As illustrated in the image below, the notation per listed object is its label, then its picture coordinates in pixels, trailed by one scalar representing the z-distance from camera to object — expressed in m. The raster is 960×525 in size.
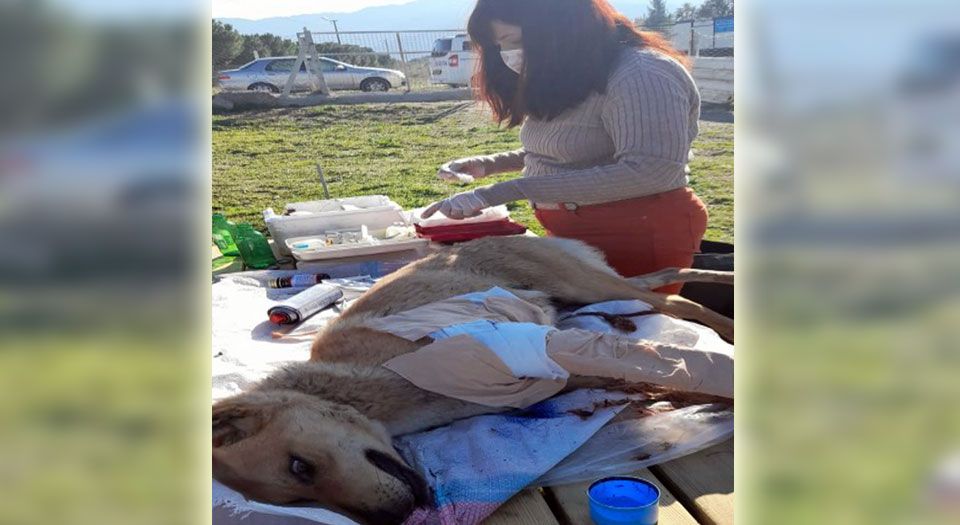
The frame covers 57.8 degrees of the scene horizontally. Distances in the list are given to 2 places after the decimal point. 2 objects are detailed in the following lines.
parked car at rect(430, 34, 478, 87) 19.77
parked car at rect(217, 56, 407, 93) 20.64
